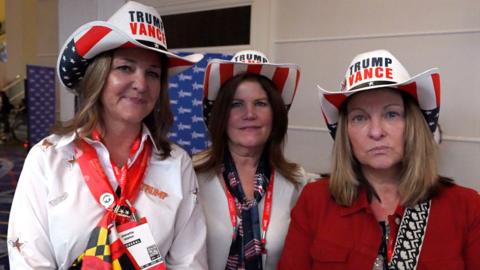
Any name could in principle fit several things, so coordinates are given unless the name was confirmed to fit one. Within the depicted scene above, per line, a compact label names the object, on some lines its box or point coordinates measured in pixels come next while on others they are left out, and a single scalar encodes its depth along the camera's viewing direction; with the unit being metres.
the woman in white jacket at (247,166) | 1.69
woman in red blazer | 1.32
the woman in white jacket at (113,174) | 1.26
